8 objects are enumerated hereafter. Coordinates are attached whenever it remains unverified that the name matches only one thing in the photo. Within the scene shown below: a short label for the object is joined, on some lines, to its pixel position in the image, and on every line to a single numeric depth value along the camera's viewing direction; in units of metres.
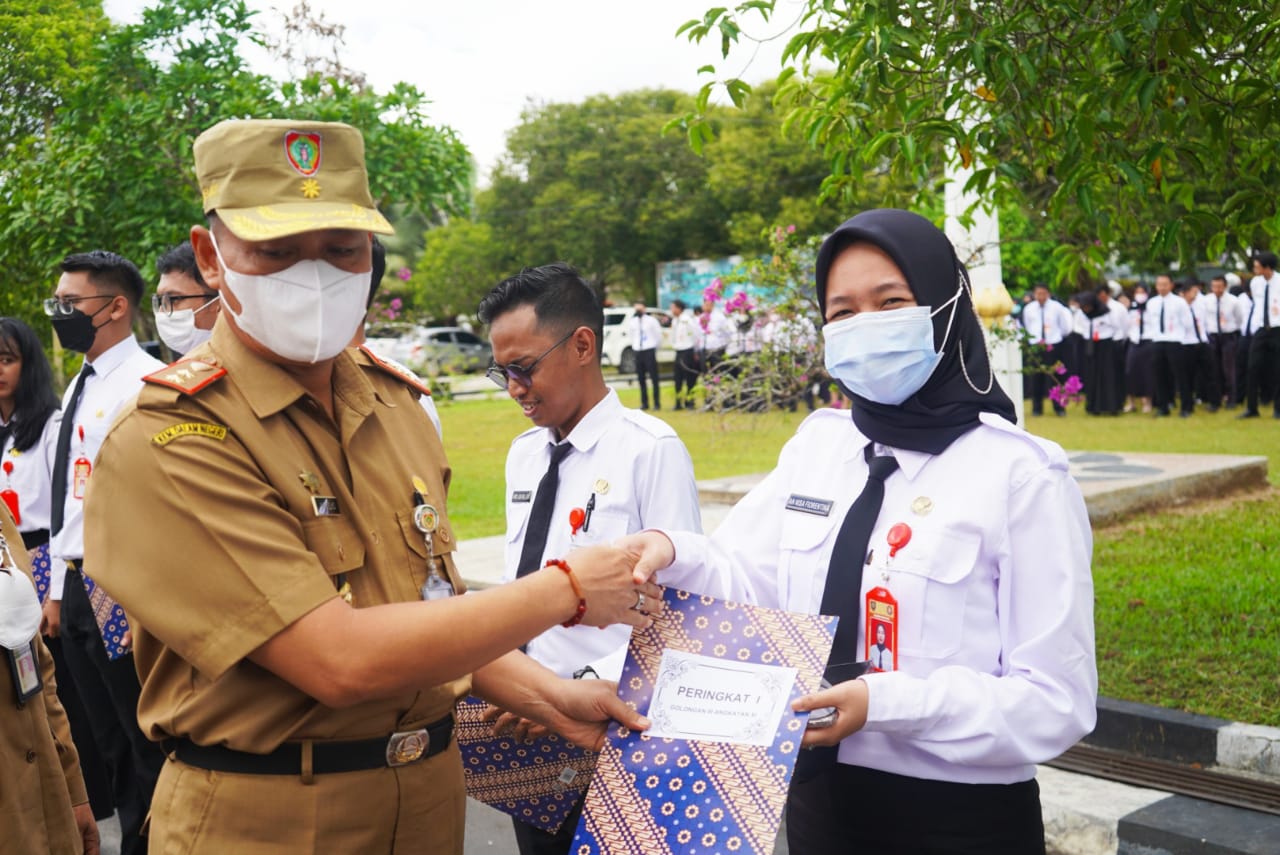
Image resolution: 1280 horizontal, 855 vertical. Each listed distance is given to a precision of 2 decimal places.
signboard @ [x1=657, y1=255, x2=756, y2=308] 43.44
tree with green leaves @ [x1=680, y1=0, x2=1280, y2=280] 4.06
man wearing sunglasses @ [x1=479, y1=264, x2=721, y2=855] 3.32
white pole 8.71
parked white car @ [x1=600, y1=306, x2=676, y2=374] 30.94
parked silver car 23.91
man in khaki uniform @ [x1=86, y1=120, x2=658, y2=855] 1.88
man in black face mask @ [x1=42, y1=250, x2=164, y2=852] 4.77
